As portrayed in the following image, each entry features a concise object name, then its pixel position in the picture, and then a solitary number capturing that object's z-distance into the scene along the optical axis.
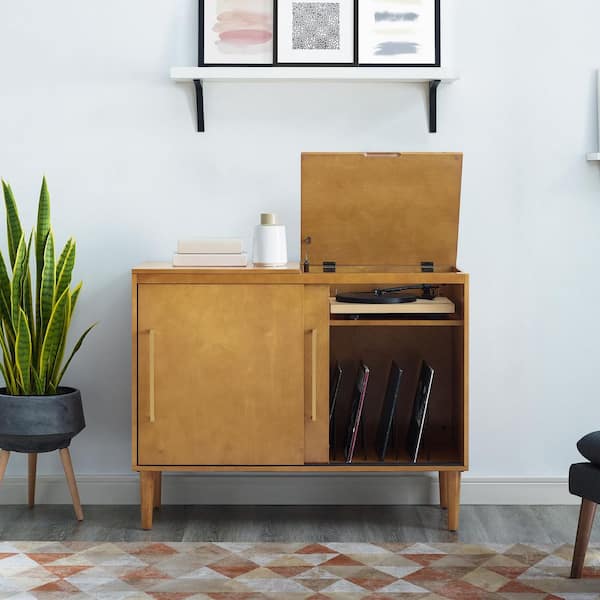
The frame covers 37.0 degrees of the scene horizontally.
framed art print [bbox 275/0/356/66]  3.30
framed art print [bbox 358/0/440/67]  3.31
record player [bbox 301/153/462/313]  3.03
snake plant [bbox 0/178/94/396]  3.06
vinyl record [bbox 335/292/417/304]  3.04
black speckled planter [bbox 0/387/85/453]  3.03
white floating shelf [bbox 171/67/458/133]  3.19
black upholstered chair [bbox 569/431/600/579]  2.53
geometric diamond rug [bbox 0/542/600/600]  2.57
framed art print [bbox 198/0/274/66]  3.30
